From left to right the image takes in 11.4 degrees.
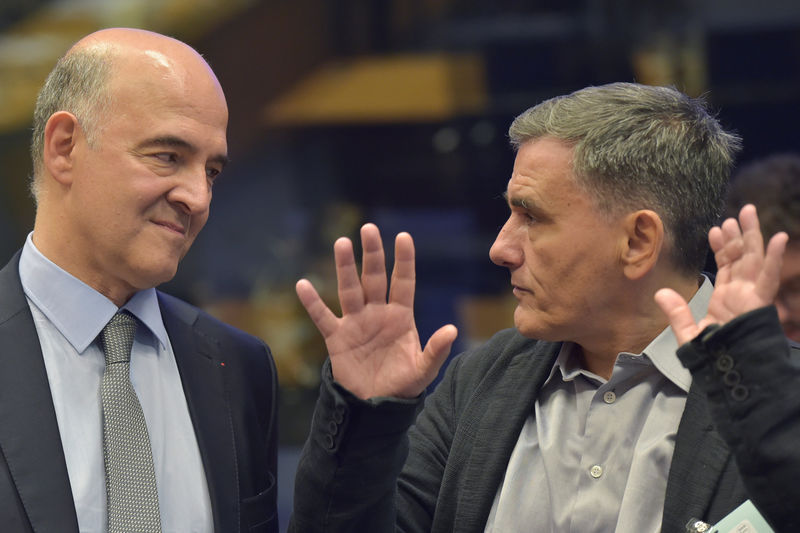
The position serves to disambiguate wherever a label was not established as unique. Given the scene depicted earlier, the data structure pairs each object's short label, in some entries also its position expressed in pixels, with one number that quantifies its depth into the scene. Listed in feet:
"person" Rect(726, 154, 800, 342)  13.72
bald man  12.02
